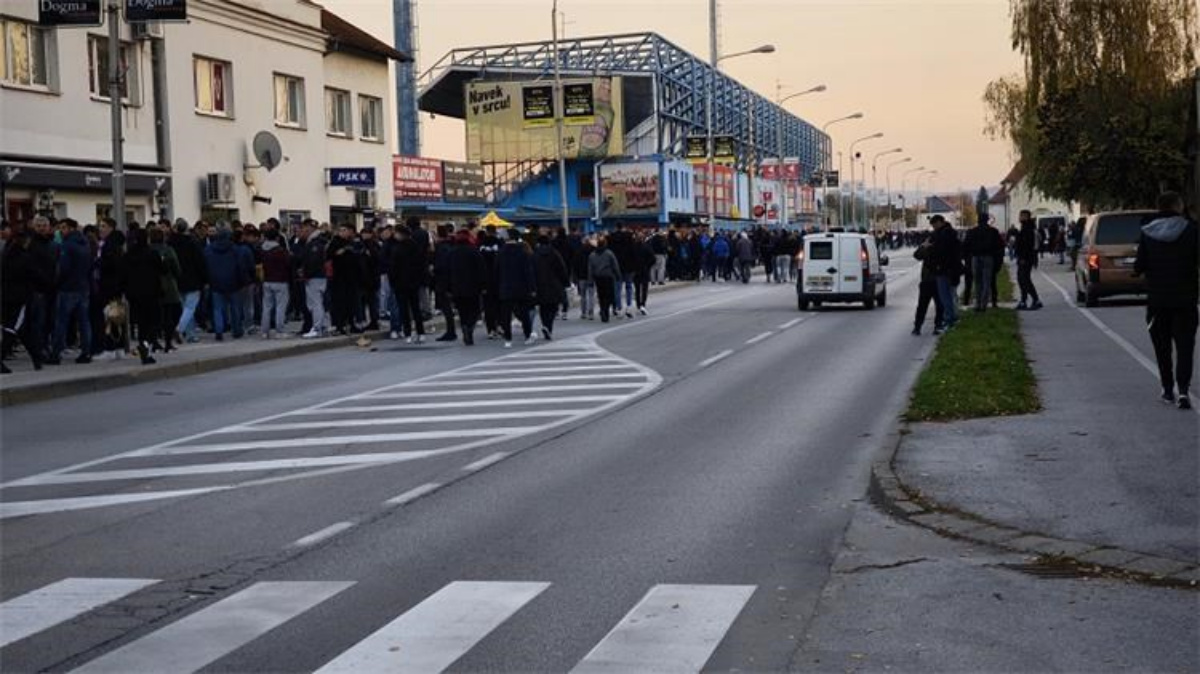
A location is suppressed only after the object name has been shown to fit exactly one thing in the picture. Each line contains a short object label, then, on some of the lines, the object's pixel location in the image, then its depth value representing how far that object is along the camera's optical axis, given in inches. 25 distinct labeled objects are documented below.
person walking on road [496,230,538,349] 1012.5
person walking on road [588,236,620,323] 1242.0
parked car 1207.6
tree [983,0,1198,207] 1809.8
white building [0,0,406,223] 1172.5
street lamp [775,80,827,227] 3667.6
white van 1347.2
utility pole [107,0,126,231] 904.9
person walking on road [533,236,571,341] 1038.4
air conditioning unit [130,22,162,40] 1294.3
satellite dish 1288.1
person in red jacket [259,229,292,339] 1063.6
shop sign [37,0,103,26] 896.9
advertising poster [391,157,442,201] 2529.5
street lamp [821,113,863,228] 4434.1
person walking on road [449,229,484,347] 1018.7
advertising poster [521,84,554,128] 2042.3
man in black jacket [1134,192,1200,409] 539.2
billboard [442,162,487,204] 2810.0
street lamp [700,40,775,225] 2691.9
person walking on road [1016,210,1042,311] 1221.1
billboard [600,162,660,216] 3511.3
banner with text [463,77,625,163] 3587.6
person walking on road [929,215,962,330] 991.0
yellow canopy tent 1952.1
